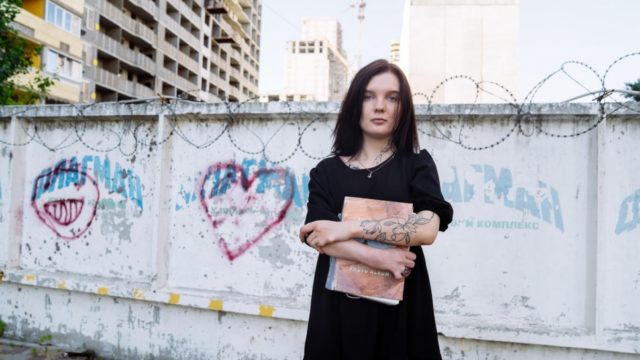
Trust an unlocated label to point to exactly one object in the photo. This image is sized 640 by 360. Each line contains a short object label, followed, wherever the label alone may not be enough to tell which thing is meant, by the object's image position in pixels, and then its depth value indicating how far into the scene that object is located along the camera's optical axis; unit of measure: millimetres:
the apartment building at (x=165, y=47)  27031
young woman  1552
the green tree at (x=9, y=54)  6035
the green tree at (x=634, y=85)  12866
